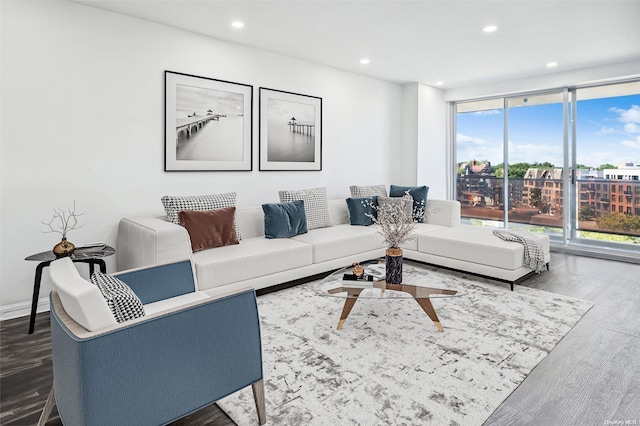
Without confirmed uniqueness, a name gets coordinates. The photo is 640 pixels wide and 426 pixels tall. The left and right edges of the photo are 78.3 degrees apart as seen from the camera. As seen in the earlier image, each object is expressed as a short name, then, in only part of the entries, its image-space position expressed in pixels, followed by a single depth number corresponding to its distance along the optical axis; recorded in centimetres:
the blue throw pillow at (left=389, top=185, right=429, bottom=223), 544
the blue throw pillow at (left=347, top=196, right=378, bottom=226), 507
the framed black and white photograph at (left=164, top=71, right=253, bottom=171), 396
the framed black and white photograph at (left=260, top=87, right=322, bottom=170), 474
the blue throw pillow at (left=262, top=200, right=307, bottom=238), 417
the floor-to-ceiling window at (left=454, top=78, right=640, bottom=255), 548
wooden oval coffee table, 279
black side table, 287
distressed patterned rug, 195
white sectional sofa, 319
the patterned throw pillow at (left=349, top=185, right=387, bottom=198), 539
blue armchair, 138
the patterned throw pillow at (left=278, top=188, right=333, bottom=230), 459
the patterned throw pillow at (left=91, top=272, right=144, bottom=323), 158
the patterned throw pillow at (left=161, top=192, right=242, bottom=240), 361
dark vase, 293
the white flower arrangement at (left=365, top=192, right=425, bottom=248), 297
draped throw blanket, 399
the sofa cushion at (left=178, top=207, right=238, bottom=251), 355
